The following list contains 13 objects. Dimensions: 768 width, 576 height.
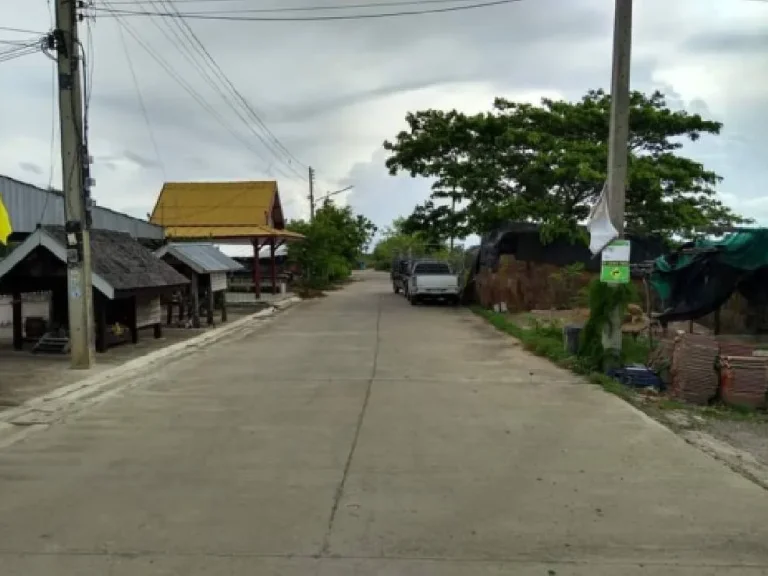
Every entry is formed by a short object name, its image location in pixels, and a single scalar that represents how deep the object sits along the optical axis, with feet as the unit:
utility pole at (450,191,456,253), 102.24
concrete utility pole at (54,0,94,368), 41.52
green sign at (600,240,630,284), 41.60
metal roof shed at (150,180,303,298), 117.29
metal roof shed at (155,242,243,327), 69.36
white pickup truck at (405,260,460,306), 104.94
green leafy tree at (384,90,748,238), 83.82
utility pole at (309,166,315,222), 198.86
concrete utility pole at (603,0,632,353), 41.73
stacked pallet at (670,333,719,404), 33.83
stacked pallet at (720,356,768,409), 32.58
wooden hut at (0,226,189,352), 48.42
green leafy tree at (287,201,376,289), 149.28
